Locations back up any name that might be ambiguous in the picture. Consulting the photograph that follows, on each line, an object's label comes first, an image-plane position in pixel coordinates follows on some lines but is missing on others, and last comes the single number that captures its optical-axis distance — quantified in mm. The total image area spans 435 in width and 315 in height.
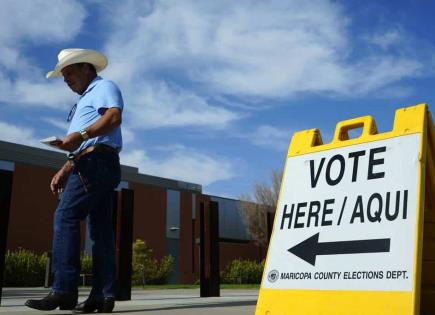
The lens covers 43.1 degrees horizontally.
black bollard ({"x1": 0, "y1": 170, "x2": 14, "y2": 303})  4723
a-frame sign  2605
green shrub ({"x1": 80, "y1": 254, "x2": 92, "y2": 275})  27562
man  3977
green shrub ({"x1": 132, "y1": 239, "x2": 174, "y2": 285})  31302
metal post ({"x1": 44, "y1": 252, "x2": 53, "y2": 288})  21719
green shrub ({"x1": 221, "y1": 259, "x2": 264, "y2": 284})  30972
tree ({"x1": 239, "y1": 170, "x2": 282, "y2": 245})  46688
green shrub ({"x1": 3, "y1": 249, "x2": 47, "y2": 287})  26422
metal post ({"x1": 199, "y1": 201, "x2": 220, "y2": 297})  7504
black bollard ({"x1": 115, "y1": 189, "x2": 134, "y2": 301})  6430
